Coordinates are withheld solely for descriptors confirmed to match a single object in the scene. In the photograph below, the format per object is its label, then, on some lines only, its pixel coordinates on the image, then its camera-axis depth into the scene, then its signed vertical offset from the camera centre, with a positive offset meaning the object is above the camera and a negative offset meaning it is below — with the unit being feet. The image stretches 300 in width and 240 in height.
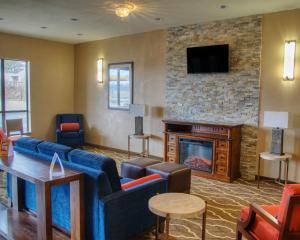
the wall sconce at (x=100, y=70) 25.18 +2.25
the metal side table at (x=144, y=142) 20.94 -3.64
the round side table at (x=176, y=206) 7.51 -3.05
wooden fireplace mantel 16.52 -2.77
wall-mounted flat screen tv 17.66 +2.41
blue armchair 24.38 -3.63
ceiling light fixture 13.76 +4.51
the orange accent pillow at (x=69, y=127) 24.80 -2.80
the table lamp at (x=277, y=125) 14.71 -1.47
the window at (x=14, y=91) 23.36 +0.29
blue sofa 8.11 -3.18
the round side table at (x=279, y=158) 14.61 -3.14
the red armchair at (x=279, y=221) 6.44 -3.01
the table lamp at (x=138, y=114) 21.16 -1.36
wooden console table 7.73 -2.95
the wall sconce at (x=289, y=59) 15.33 +2.06
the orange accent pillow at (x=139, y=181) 9.30 -2.95
